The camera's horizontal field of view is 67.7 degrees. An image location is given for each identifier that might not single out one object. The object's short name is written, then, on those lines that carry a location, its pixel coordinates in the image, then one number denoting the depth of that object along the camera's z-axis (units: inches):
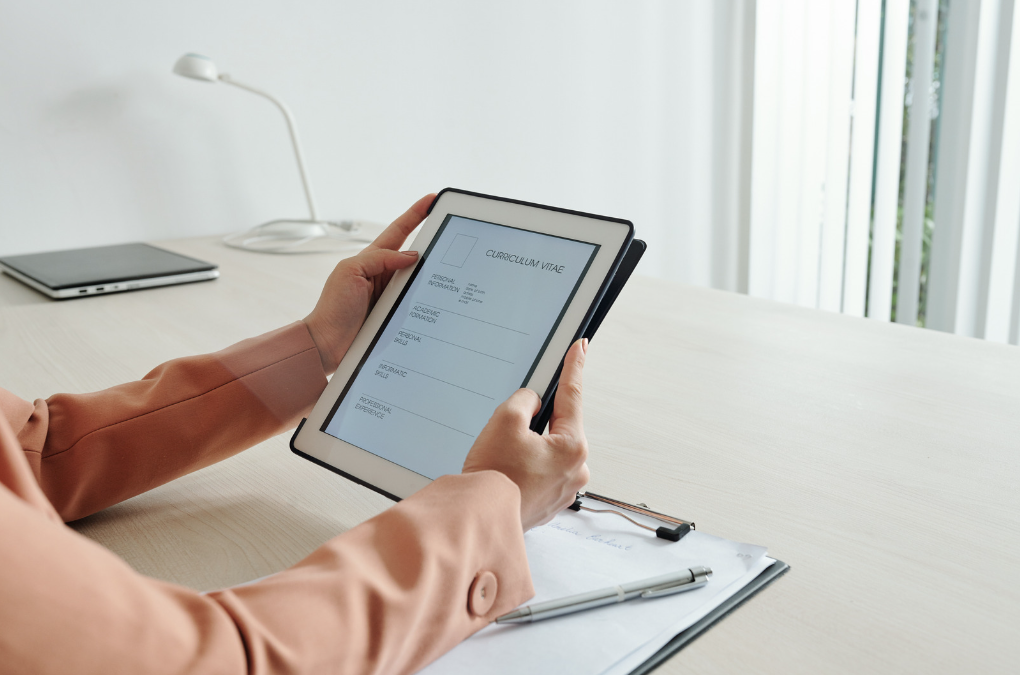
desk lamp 58.8
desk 17.2
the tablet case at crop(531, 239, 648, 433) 21.2
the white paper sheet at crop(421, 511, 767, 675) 16.3
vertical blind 80.4
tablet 21.2
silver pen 17.6
